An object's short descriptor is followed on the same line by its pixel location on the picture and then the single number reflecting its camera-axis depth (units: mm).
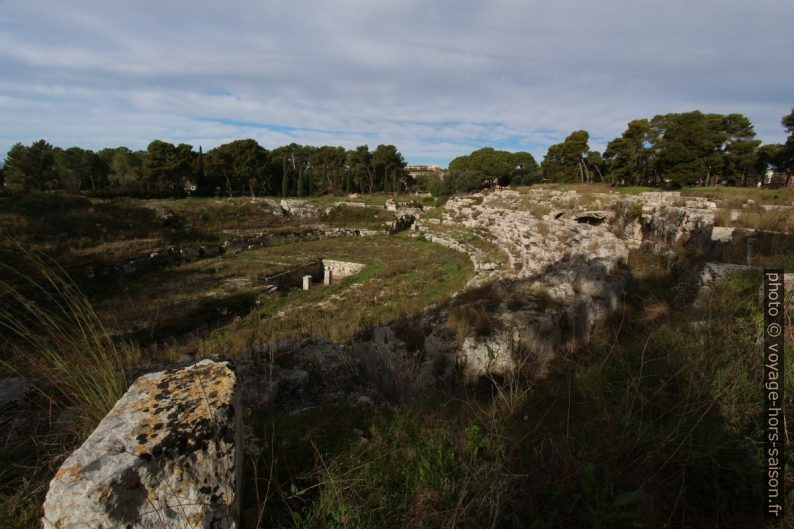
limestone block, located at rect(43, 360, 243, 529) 1459
